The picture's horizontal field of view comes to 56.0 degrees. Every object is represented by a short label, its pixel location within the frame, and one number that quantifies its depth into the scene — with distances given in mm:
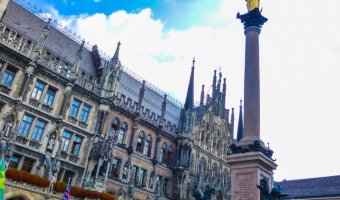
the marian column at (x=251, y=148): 13062
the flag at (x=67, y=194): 21770
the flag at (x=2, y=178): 16716
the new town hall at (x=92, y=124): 26250
